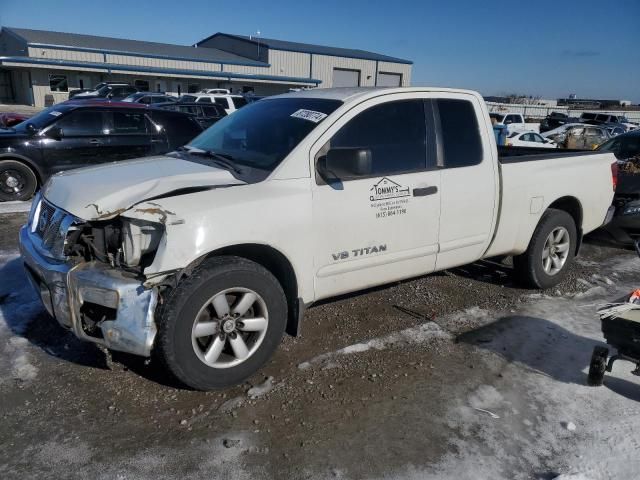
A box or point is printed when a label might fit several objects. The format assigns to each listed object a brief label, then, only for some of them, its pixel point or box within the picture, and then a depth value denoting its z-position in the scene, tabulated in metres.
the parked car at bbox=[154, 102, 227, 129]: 15.49
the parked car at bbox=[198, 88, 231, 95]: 31.08
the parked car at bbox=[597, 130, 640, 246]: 6.37
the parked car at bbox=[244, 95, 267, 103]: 21.05
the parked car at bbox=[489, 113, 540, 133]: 23.93
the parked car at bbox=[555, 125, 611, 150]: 22.58
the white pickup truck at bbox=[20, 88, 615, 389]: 2.86
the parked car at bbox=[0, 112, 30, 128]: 11.30
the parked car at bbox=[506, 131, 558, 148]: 19.95
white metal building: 37.44
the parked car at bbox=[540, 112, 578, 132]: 31.39
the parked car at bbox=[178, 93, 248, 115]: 20.81
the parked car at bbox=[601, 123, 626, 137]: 26.19
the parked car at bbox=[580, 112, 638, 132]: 32.98
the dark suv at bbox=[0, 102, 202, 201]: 8.18
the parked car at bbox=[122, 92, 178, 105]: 21.11
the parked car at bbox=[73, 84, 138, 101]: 26.52
